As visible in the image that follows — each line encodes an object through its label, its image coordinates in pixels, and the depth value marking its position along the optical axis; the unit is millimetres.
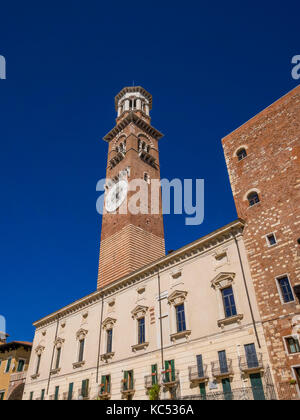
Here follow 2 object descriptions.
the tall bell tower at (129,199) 40875
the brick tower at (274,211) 18938
